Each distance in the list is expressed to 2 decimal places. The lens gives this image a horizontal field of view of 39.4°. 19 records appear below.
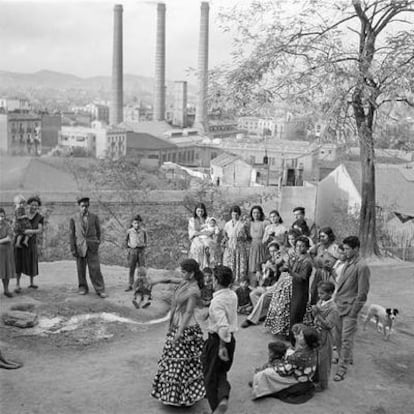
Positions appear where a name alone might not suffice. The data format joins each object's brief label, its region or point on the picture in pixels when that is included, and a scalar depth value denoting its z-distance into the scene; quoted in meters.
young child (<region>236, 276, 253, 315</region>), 7.52
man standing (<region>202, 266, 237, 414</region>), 4.67
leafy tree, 11.05
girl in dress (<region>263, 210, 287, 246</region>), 7.90
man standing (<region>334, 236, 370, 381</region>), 5.79
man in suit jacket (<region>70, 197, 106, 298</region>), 7.81
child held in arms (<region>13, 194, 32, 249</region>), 7.81
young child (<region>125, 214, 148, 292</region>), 8.31
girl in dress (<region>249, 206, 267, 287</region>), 8.13
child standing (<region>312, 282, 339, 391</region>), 5.49
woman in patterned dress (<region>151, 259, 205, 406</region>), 4.78
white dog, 7.23
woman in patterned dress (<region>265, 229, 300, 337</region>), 6.62
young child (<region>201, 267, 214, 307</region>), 7.74
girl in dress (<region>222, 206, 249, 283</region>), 8.16
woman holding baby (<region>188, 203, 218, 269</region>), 8.27
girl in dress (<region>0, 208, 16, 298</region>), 7.40
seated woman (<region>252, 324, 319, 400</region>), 5.25
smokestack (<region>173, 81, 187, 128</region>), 97.97
